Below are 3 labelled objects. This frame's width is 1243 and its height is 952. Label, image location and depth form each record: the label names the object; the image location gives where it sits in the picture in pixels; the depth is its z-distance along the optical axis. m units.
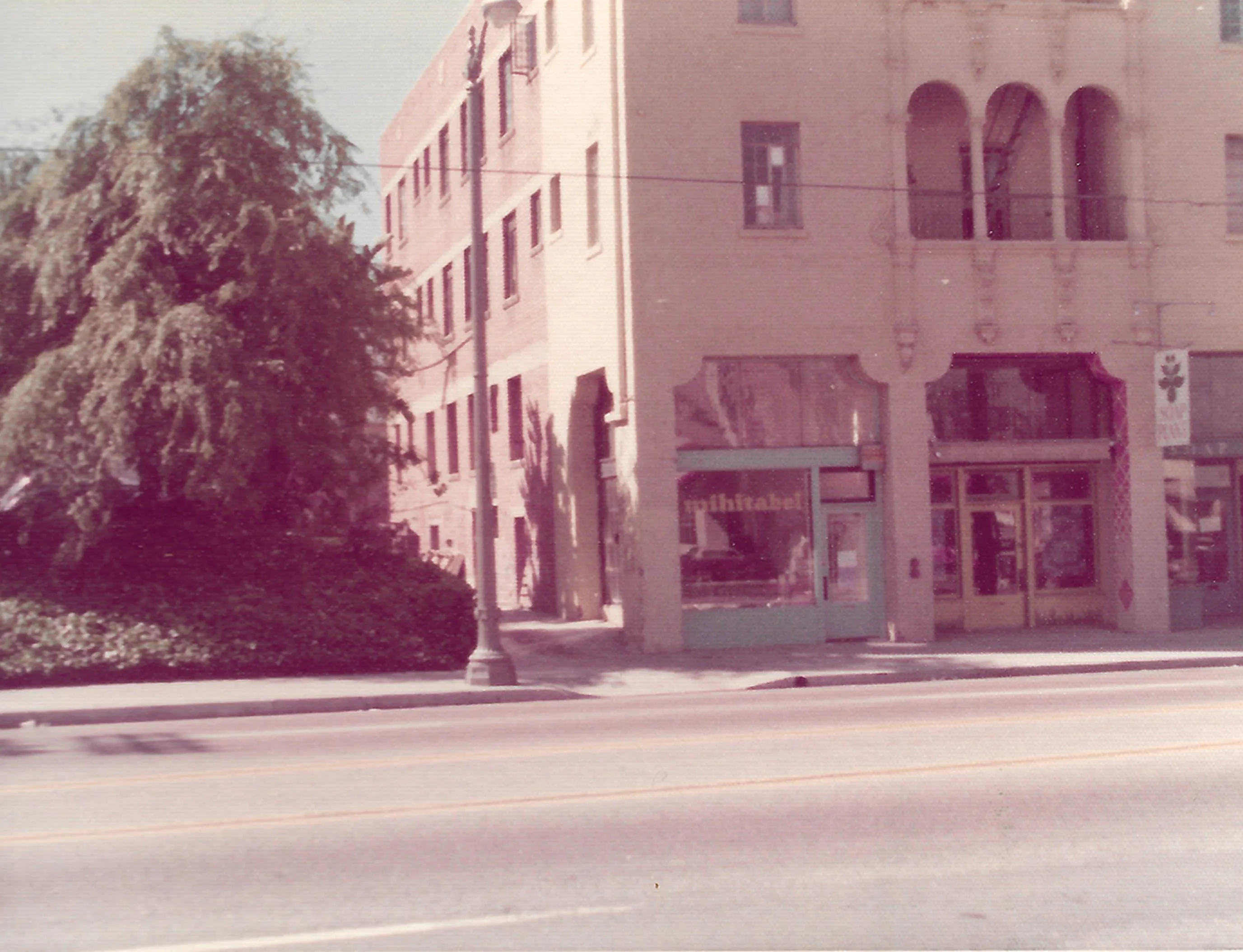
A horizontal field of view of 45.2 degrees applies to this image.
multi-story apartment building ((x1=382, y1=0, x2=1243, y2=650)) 22.56
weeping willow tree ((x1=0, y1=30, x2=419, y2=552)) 19.06
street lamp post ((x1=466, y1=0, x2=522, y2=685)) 18.20
